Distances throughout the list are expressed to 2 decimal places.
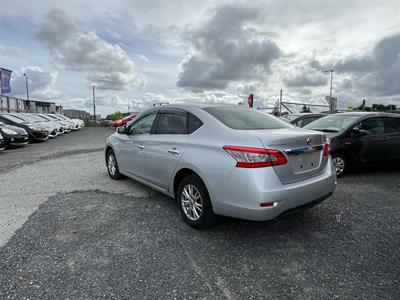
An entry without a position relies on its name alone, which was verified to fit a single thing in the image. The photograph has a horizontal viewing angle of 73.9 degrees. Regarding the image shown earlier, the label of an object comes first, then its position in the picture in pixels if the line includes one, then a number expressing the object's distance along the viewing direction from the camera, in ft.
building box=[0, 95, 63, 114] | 104.42
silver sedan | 9.05
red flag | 45.48
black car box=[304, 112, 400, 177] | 19.43
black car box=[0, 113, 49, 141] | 42.91
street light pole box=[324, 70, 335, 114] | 63.21
